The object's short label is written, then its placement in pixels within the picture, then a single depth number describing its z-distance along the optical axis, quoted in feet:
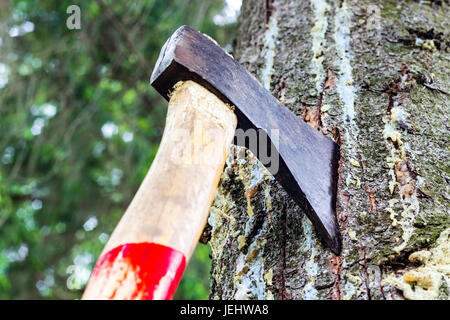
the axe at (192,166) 1.69
